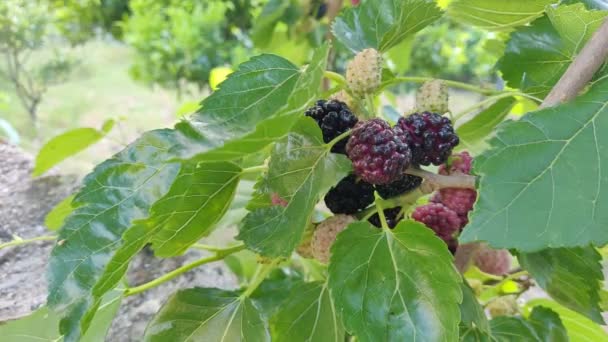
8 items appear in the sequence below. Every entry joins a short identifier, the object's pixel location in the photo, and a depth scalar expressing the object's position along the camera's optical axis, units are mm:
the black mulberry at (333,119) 348
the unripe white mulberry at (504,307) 504
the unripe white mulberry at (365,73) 347
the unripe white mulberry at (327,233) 367
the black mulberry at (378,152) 305
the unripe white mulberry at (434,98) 375
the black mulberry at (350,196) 365
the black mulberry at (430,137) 343
